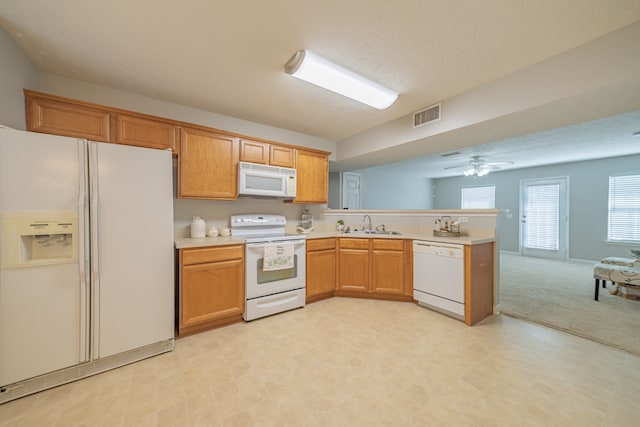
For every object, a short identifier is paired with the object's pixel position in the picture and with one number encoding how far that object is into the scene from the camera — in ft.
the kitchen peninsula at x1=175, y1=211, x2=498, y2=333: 9.54
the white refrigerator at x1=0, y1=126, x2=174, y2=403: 5.28
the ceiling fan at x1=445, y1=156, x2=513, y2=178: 17.69
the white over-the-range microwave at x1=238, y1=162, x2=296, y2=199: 9.79
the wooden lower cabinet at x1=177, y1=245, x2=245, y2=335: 7.81
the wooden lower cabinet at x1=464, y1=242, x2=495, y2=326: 8.72
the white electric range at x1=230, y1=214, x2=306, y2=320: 8.98
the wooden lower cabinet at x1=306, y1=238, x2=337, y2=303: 10.75
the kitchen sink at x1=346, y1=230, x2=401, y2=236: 12.34
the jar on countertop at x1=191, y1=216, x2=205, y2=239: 9.45
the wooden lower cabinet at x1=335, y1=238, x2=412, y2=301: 10.78
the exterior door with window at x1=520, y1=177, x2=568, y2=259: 20.63
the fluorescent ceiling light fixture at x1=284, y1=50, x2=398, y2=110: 6.56
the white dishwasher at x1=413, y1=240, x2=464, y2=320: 9.02
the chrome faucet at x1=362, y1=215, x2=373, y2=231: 13.24
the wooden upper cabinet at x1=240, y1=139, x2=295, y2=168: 10.02
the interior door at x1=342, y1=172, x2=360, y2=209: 19.62
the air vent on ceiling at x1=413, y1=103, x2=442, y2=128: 9.38
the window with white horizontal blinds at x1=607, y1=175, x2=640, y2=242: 17.40
